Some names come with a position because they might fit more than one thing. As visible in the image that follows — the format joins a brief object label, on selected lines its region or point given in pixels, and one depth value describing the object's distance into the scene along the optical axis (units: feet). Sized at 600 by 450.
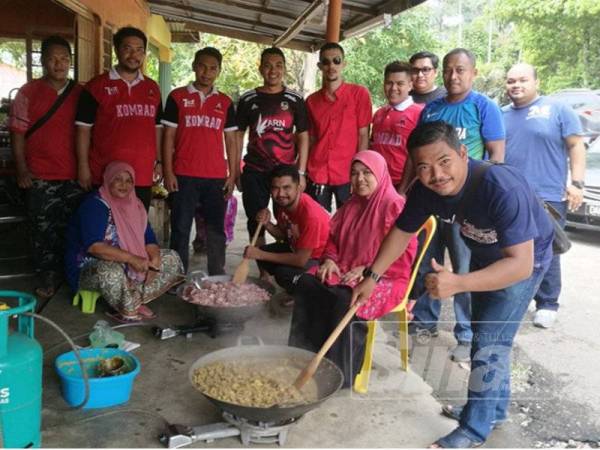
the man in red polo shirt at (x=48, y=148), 13.78
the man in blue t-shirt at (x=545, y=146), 13.65
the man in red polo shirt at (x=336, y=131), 14.74
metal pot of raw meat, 11.59
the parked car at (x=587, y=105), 37.63
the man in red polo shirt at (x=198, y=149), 14.44
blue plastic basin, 8.97
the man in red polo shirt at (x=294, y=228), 12.89
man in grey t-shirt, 14.94
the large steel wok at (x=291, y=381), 7.71
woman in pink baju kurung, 10.16
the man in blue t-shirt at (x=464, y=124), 11.66
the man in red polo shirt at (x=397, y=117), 13.70
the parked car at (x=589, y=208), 23.80
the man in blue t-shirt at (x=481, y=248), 7.00
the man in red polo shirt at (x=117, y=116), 13.64
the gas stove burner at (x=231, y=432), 8.17
